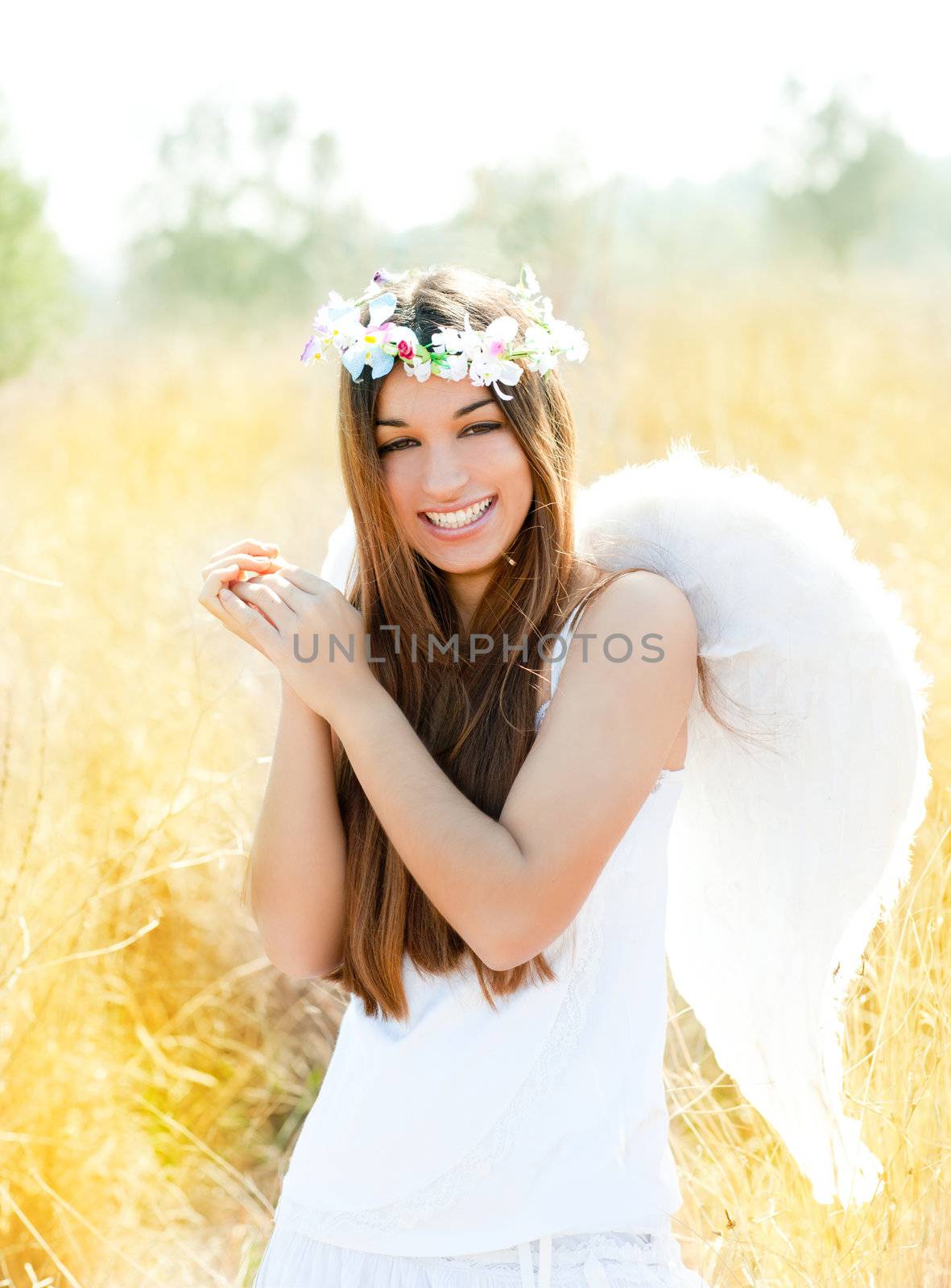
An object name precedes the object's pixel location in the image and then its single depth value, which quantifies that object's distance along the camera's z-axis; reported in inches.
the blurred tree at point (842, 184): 879.1
